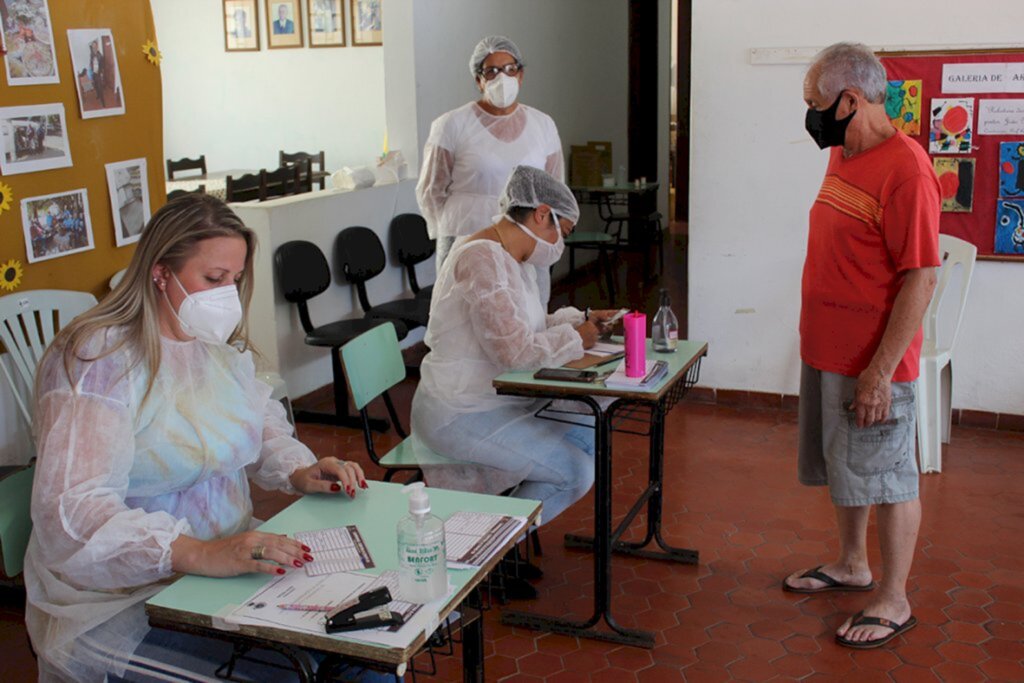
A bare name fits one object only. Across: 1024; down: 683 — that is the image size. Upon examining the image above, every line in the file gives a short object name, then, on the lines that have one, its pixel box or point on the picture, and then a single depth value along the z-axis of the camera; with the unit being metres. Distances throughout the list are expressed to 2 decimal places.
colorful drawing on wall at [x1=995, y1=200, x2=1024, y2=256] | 4.70
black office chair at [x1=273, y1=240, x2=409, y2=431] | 5.01
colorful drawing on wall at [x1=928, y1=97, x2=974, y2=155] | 4.69
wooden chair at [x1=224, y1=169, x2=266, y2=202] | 6.64
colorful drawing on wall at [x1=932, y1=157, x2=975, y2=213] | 4.75
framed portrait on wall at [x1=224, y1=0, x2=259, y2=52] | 9.48
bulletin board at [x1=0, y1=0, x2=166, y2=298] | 3.53
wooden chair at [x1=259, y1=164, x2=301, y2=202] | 6.98
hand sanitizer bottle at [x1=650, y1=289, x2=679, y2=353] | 3.32
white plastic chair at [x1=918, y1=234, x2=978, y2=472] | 4.38
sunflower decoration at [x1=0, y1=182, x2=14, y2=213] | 3.43
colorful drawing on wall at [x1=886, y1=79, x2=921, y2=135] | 4.75
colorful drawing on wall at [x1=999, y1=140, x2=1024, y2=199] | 4.65
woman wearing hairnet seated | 3.11
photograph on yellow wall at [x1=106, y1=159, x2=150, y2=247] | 3.92
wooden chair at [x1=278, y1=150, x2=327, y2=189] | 8.75
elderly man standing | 2.81
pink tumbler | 2.97
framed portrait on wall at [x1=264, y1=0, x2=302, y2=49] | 9.36
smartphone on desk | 2.98
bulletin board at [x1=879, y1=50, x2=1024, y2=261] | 4.67
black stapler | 1.66
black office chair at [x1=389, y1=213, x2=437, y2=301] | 5.98
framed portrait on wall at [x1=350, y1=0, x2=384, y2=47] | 9.06
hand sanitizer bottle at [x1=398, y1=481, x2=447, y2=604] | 1.76
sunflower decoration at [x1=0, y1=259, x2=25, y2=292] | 3.48
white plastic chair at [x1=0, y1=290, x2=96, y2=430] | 3.48
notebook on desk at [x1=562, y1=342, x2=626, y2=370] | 3.18
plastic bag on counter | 5.76
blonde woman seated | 1.90
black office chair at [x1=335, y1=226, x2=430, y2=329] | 5.36
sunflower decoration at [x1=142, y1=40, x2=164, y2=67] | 4.04
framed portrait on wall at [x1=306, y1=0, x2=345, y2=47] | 9.22
